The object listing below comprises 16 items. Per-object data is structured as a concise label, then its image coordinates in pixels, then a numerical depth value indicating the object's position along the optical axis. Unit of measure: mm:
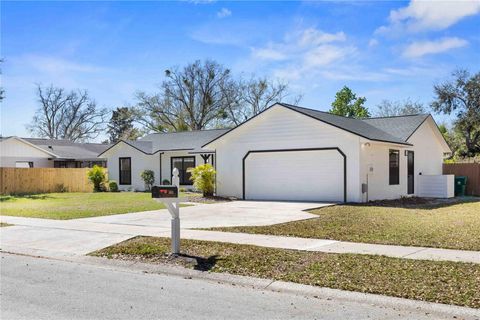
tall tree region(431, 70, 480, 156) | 39406
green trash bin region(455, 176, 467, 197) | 25625
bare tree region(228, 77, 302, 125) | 51875
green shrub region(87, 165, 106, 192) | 31578
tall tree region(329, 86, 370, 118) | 47594
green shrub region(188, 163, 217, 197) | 22516
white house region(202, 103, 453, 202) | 19938
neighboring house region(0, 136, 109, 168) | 40281
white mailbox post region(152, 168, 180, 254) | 8722
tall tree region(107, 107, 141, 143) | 71019
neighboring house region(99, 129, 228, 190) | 30562
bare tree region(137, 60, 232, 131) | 50906
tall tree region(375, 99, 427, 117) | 53984
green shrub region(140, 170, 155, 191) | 30719
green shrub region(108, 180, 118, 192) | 31453
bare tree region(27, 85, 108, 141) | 65875
